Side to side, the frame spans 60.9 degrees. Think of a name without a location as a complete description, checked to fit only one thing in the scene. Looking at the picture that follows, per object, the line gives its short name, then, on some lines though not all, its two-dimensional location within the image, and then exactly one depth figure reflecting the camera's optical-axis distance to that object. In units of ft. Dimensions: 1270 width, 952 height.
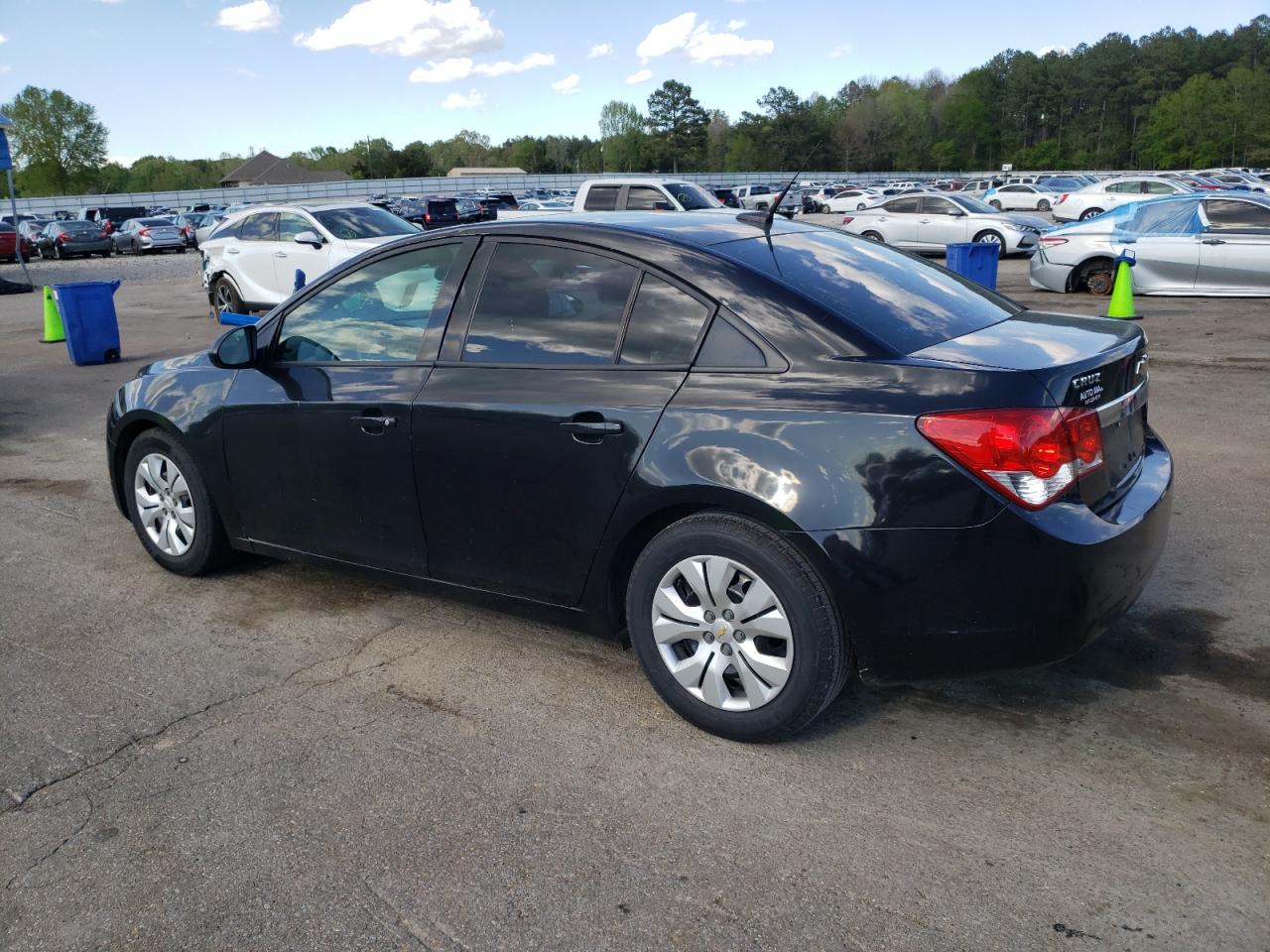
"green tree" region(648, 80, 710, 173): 431.43
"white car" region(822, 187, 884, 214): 159.53
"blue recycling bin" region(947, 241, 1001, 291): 47.29
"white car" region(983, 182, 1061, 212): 149.59
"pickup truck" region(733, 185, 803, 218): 154.51
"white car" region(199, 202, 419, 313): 49.65
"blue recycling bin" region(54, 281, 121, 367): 40.57
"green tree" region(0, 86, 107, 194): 383.65
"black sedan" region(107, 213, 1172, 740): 10.21
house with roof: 380.78
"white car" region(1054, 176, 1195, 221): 106.83
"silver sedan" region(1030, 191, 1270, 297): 47.76
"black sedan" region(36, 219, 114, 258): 131.03
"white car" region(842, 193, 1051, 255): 80.74
